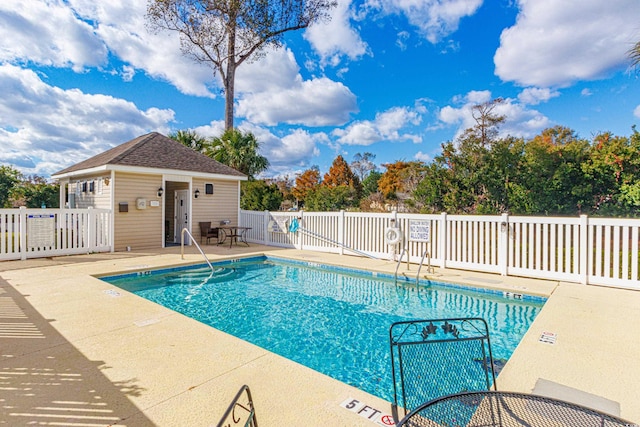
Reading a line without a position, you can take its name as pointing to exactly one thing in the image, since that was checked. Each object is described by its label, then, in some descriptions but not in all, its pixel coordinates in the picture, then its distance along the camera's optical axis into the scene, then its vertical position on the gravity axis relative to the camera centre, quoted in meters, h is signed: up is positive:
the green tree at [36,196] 17.75 +0.70
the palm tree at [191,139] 17.30 +3.79
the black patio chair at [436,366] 2.05 -1.03
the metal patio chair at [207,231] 11.06 -0.74
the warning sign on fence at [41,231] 7.93 -0.56
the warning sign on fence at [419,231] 7.53 -0.47
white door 11.37 -0.09
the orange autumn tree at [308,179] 39.66 +3.83
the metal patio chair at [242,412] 1.22 -1.34
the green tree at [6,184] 18.12 +1.41
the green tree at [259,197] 15.80 +0.62
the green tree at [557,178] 10.87 +1.13
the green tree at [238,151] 16.66 +3.01
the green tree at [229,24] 16.95 +9.91
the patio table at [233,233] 11.56 -0.87
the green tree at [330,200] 21.73 +0.74
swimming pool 3.66 -1.57
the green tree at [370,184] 33.22 +2.70
